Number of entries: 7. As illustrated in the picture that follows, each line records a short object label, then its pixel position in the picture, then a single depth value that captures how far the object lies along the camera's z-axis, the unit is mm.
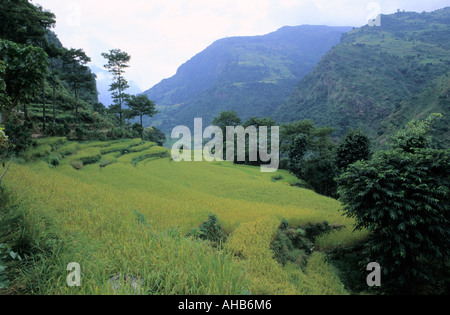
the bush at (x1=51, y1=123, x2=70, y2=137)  15664
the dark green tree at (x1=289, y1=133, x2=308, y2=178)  23188
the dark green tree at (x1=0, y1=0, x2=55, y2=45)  11266
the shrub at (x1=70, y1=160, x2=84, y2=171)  10777
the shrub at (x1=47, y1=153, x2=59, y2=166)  9959
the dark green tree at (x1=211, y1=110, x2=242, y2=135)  36844
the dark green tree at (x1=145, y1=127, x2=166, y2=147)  39575
